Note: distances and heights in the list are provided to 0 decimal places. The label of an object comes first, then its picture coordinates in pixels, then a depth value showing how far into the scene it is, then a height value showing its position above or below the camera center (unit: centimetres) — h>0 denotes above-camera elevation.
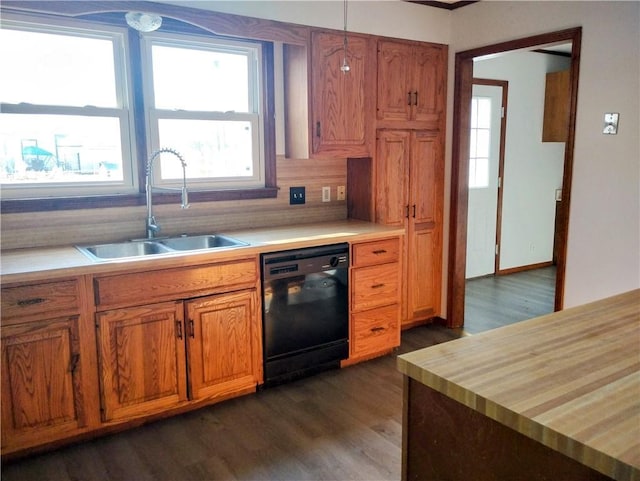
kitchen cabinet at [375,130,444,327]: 372 -37
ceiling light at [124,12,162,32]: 271 +68
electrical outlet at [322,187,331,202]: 377 -29
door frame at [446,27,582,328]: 314 -8
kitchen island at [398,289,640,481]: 93 -49
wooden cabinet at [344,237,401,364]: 330 -94
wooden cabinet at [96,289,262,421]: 250 -101
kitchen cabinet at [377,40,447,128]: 361 +51
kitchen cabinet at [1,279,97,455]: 224 -93
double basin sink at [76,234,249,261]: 285 -52
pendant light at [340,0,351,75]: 337 +70
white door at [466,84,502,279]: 533 -23
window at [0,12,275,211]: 272 +25
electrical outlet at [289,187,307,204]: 361 -29
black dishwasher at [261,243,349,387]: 294 -92
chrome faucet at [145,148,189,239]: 293 -23
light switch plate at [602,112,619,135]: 291 +17
